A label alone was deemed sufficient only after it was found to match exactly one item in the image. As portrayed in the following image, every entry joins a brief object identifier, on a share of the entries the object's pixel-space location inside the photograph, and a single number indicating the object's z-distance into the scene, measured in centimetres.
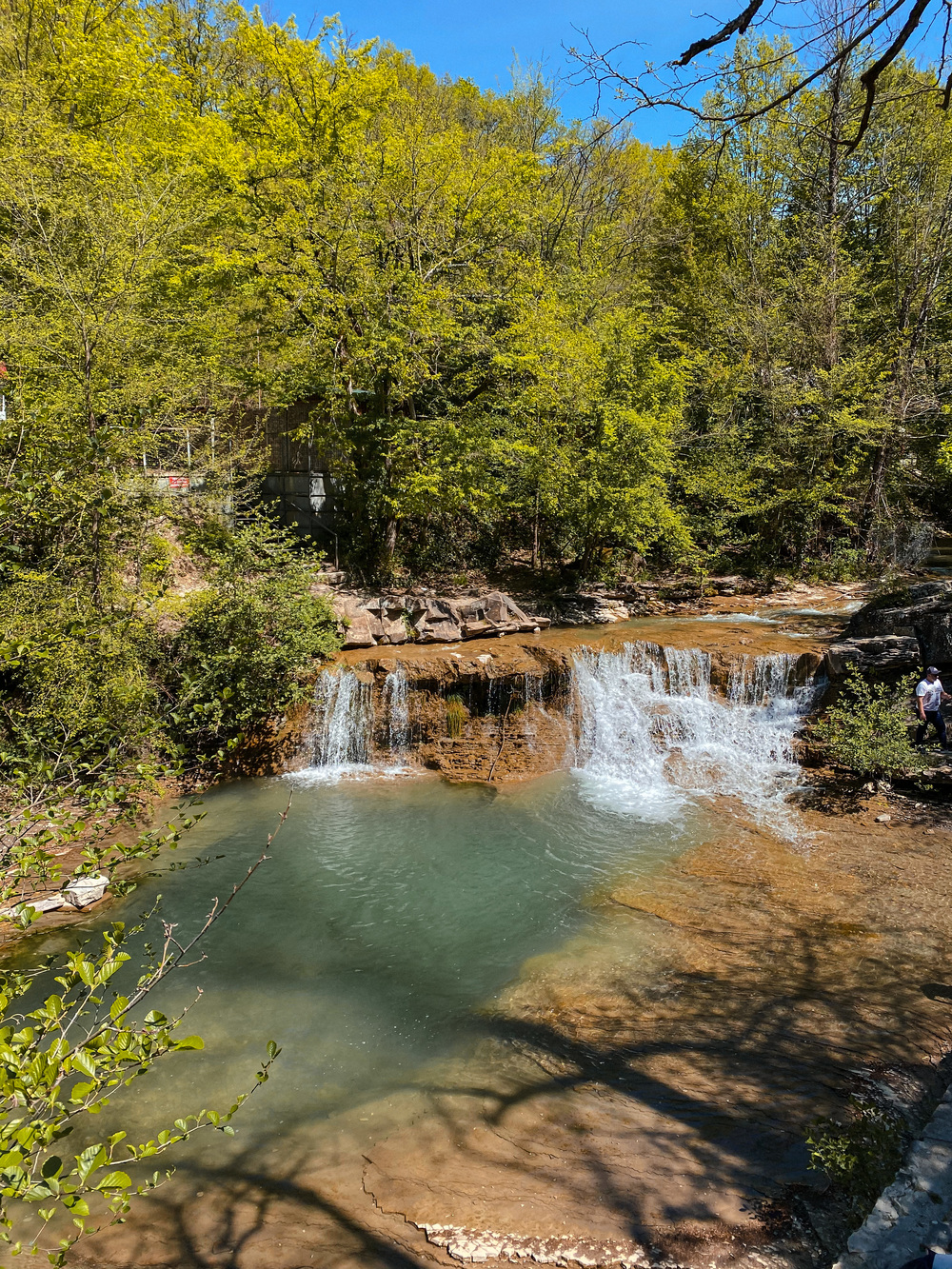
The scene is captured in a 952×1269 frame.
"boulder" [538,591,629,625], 1527
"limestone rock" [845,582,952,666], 1052
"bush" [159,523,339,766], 1140
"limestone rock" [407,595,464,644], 1364
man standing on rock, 970
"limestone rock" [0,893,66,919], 758
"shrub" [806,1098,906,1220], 392
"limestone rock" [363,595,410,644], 1352
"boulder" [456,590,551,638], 1396
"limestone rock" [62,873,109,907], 766
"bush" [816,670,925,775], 966
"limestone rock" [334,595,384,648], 1321
